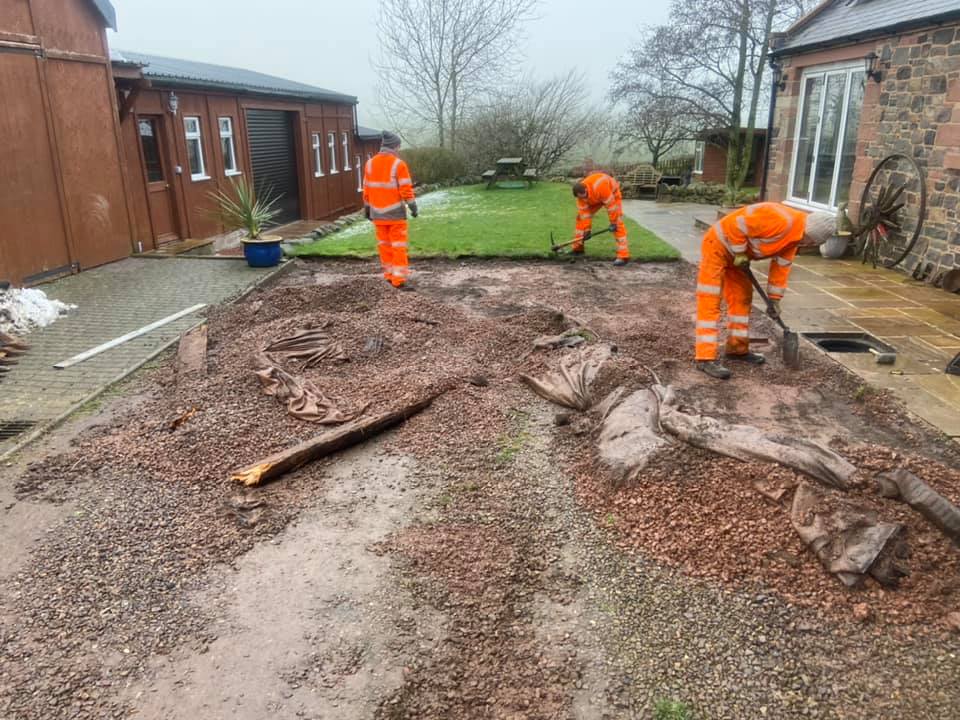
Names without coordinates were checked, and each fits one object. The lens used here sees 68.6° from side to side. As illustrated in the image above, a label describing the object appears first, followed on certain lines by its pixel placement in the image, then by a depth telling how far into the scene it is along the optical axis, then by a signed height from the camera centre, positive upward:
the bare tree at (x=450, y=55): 30.12 +4.35
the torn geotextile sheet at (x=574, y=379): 5.29 -1.68
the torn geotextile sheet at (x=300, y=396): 5.13 -1.75
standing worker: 8.69 -0.49
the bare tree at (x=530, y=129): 26.34 +1.07
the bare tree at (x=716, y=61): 19.30 +2.74
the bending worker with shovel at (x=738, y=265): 5.53 -0.86
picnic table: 22.91 -0.46
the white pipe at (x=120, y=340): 6.56 -1.76
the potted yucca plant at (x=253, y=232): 10.63 -1.11
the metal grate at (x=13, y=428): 5.13 -1.91
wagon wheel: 9.12 -0.70
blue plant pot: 10.60 -1.33
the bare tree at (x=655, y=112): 21.20 +1.37
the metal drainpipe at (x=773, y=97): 12.93 +1.07
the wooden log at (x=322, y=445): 4.31 -1.81
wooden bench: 21.05 -0.67
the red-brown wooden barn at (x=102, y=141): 9.13 +0.31
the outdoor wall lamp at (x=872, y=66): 9.79 +1.22
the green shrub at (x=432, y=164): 24.61 -0.18
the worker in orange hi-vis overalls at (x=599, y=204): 10.03 -0.64
